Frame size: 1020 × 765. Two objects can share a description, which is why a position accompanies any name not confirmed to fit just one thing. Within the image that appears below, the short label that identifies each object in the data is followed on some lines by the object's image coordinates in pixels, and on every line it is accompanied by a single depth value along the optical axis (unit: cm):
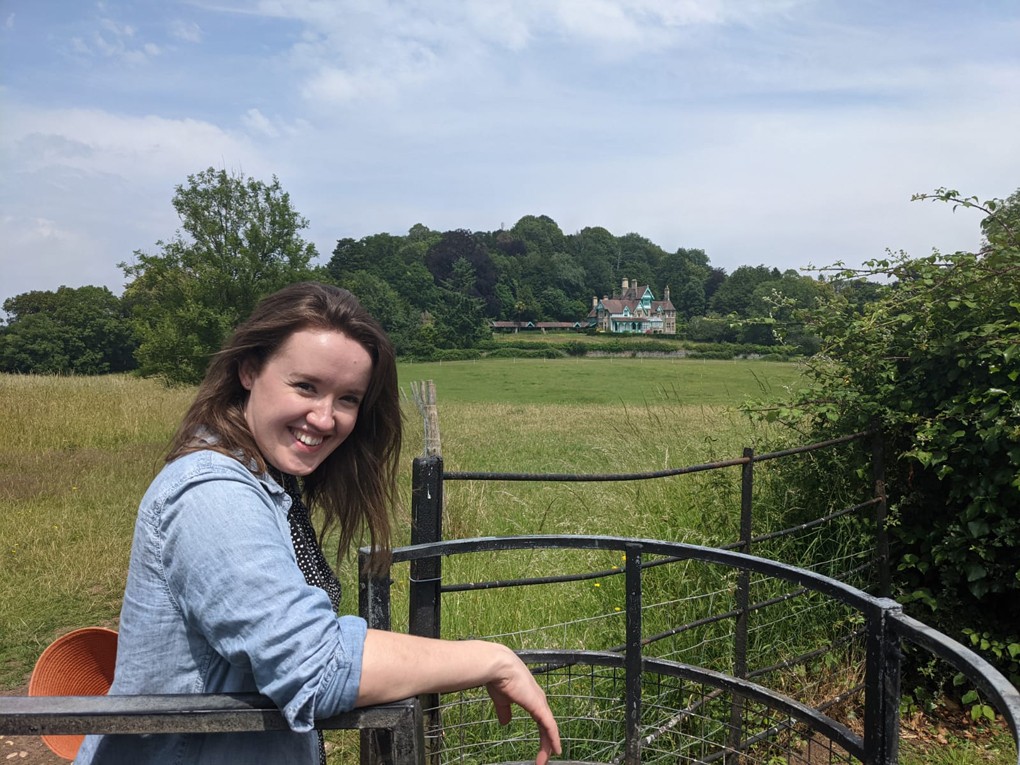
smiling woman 107
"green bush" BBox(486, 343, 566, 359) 7200
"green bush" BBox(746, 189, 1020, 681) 346
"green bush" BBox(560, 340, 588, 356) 7575
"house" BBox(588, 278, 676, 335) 10812
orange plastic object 150
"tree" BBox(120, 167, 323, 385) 2834
